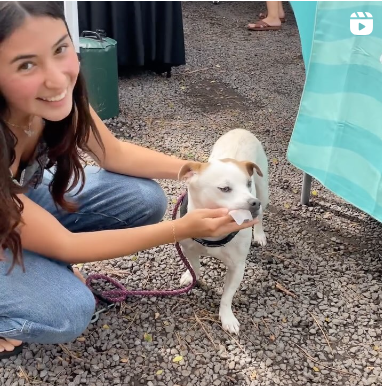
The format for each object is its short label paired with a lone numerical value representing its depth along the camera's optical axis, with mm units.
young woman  1199
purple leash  1802
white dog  1534
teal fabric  1814
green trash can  2930
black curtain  3576
